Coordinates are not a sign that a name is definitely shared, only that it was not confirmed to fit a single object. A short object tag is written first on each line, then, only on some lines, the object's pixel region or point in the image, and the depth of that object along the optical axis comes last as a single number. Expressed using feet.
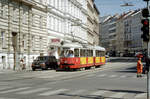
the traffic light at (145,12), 39.42
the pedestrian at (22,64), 122.70
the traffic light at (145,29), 39.46
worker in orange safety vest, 76.76
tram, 110.93
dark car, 119.73
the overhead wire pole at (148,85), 39.00
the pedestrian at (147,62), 39.73
